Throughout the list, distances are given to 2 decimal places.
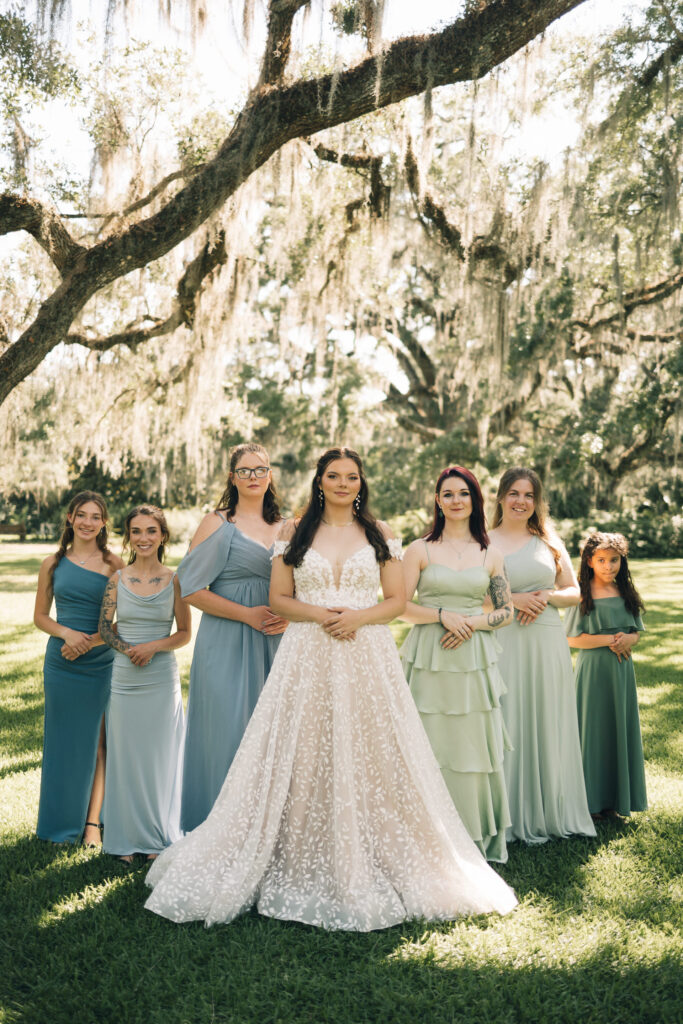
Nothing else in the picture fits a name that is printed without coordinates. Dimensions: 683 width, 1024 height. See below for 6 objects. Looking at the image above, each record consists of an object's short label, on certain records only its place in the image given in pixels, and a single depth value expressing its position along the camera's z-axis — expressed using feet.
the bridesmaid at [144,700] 13.52
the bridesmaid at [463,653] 12.98
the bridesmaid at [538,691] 14.21
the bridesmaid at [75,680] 14.38
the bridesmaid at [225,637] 13.15
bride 11.07
